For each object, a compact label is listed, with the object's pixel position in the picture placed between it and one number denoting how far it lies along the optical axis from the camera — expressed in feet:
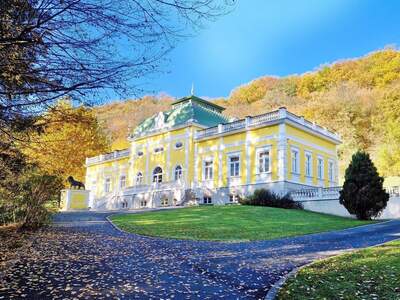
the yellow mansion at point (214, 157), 81.05
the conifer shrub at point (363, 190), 59.77
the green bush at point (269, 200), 71.41
